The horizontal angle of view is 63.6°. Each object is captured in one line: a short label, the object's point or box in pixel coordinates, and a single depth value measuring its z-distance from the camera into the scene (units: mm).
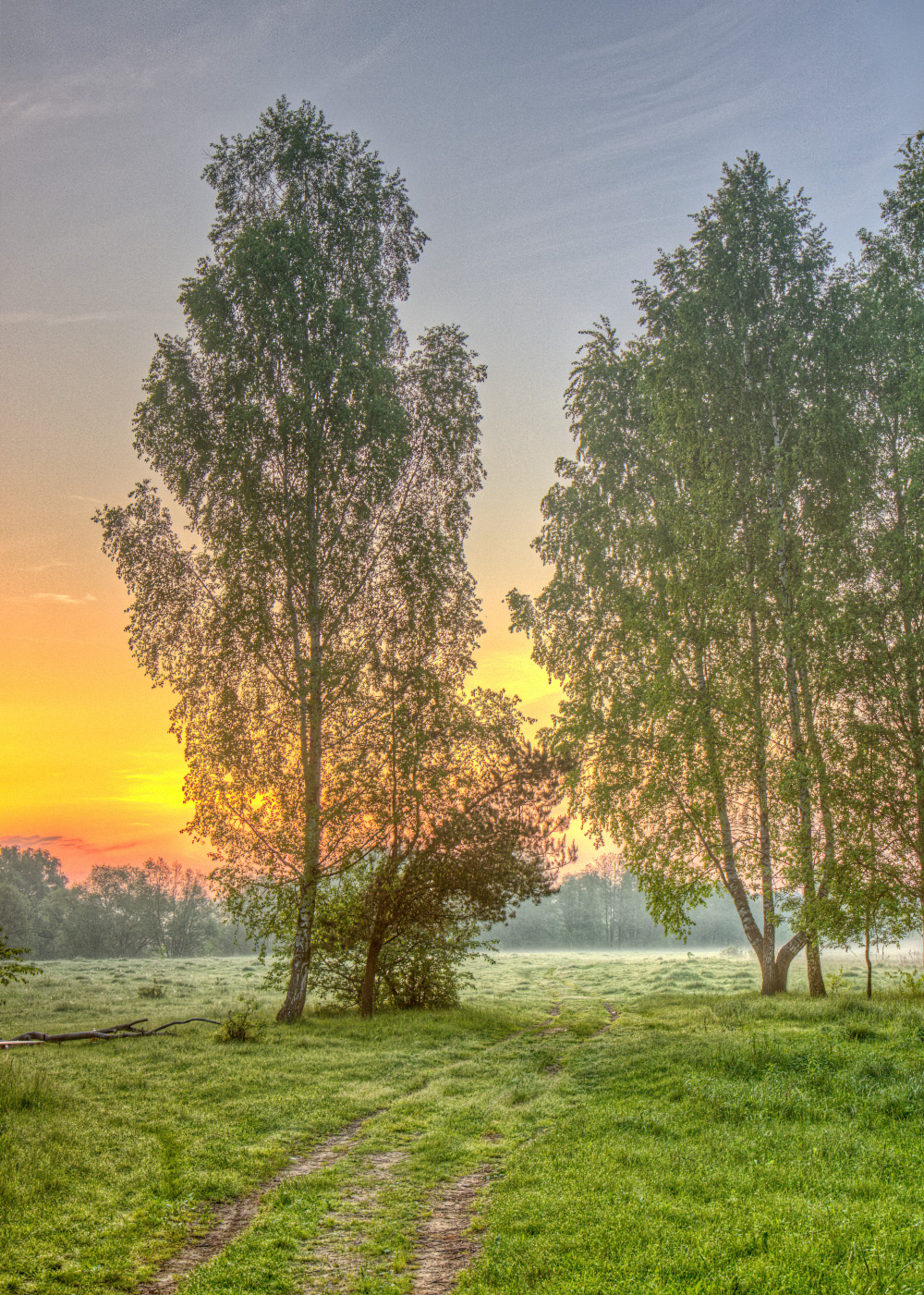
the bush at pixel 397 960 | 25906
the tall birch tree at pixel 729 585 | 23422
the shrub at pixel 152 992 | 34594
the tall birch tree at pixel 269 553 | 23969
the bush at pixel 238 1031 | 19891
